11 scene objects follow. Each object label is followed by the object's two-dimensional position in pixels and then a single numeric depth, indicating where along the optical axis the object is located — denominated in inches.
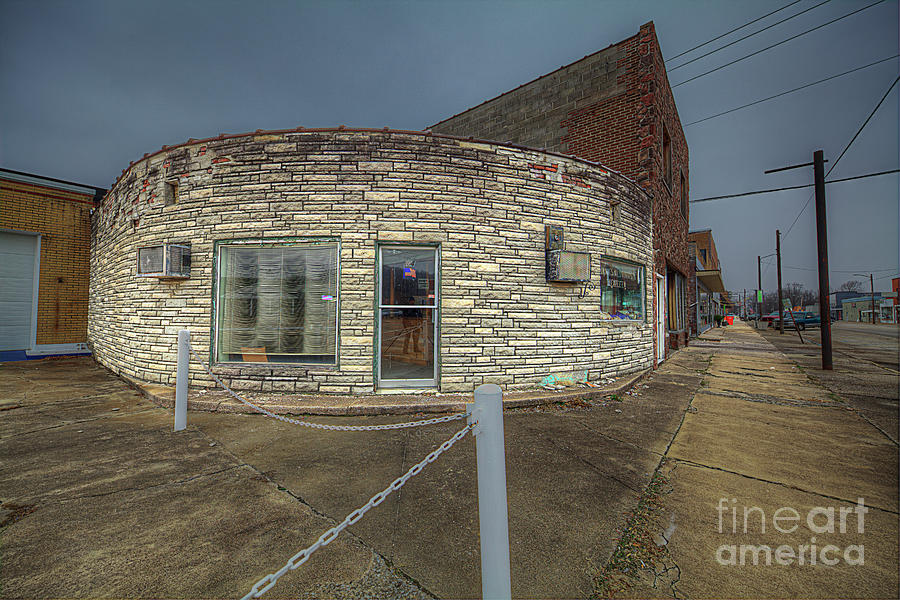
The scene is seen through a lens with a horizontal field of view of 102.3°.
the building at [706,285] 688.9
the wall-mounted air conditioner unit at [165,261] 231.3
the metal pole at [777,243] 1070.3
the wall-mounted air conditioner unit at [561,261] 241.4
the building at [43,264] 387.2
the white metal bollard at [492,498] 61.8
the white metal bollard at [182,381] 172.6
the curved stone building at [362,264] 224.2
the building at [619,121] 361.4
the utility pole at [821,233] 379.6
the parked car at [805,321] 1250.4
